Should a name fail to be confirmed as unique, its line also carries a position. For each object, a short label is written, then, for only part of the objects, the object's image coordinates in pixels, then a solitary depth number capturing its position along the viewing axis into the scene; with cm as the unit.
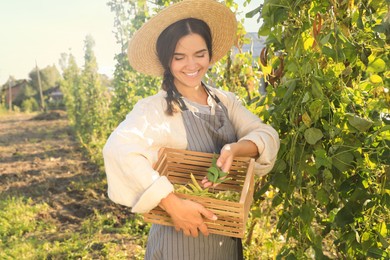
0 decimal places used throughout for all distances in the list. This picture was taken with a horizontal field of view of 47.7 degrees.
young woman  154
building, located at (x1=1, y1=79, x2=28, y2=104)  3597
